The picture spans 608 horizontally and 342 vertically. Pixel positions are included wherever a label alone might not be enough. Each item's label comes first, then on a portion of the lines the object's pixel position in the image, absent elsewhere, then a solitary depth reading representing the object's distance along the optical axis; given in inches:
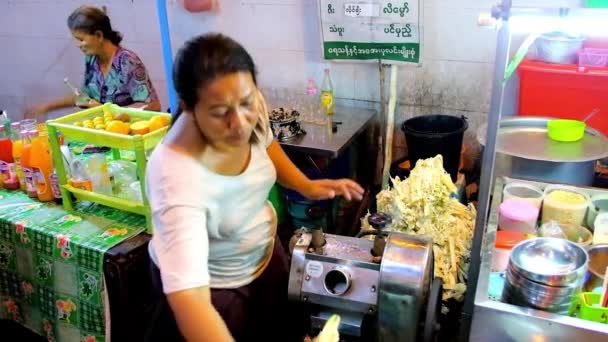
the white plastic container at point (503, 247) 56.4
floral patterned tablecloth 75.4
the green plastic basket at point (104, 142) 70.0
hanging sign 107.0
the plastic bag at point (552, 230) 59.9
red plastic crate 84.7
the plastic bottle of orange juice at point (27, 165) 82.7
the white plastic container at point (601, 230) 57.9
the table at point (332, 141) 98.0
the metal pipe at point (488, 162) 42.1
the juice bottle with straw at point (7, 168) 88.0
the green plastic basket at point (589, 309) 46.7
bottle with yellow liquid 114.0
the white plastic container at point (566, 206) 61.9
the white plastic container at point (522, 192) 66.0
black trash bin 97.3
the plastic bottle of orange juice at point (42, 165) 82.0
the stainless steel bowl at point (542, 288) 46.1
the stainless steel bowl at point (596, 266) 52.3
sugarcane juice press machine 53.4
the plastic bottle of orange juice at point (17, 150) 84.9
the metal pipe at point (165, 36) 93.3
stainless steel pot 67.2
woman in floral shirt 115.9
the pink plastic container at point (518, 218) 61.1
